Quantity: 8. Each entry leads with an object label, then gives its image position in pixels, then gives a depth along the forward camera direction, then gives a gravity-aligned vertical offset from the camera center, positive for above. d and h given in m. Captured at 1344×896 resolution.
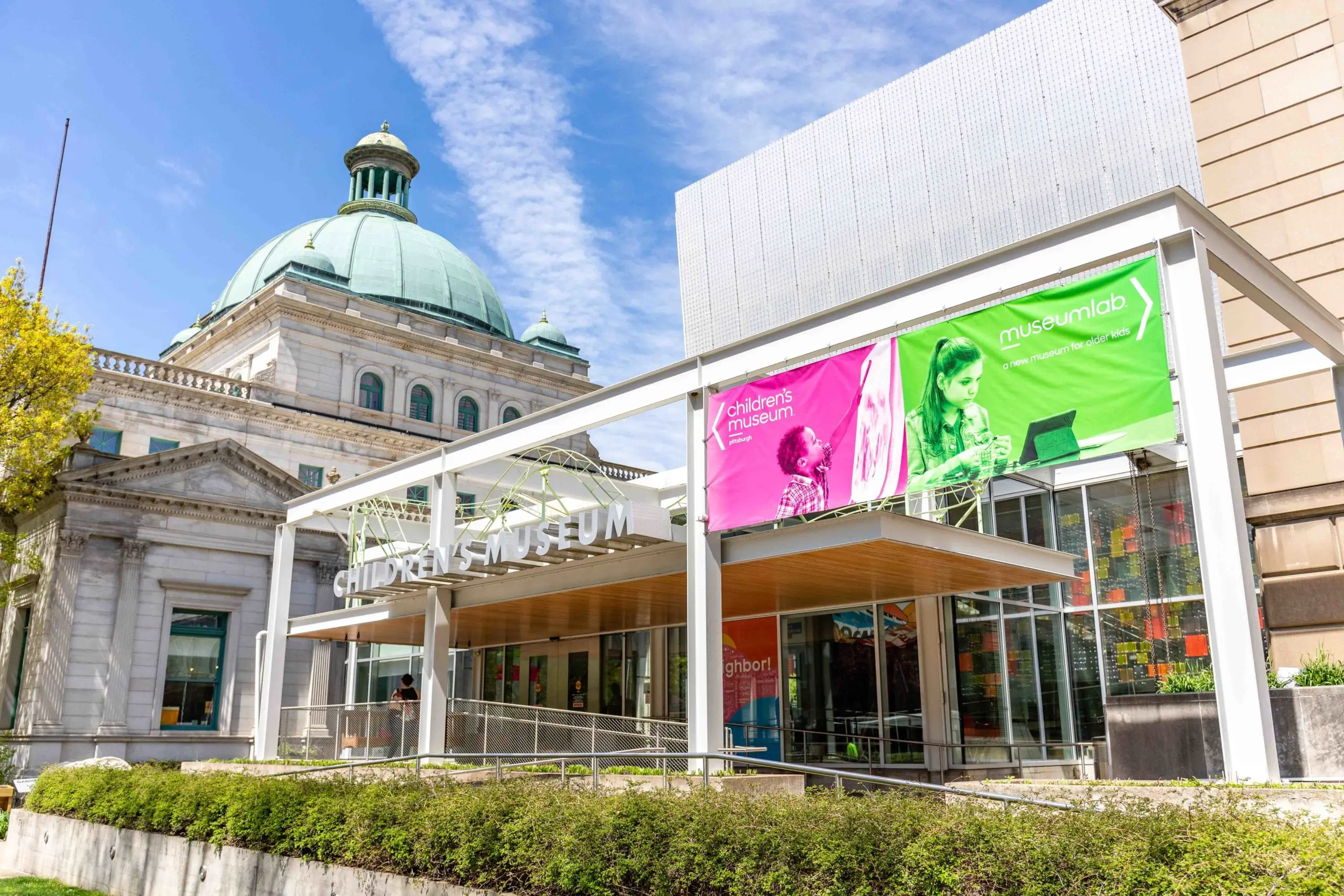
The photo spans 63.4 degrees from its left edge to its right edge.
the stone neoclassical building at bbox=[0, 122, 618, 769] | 31.00 +7.61
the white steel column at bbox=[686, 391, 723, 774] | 15.69 +1.20
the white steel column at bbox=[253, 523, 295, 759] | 27.73 +1.39
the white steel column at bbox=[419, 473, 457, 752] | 21.83 +1.33
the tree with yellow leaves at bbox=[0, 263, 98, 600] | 29.41 +8.29
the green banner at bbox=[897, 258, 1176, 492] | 12.28 +3.73
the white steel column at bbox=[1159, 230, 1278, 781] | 10.26 +1.60
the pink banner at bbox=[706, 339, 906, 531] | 15.09 +3.67
